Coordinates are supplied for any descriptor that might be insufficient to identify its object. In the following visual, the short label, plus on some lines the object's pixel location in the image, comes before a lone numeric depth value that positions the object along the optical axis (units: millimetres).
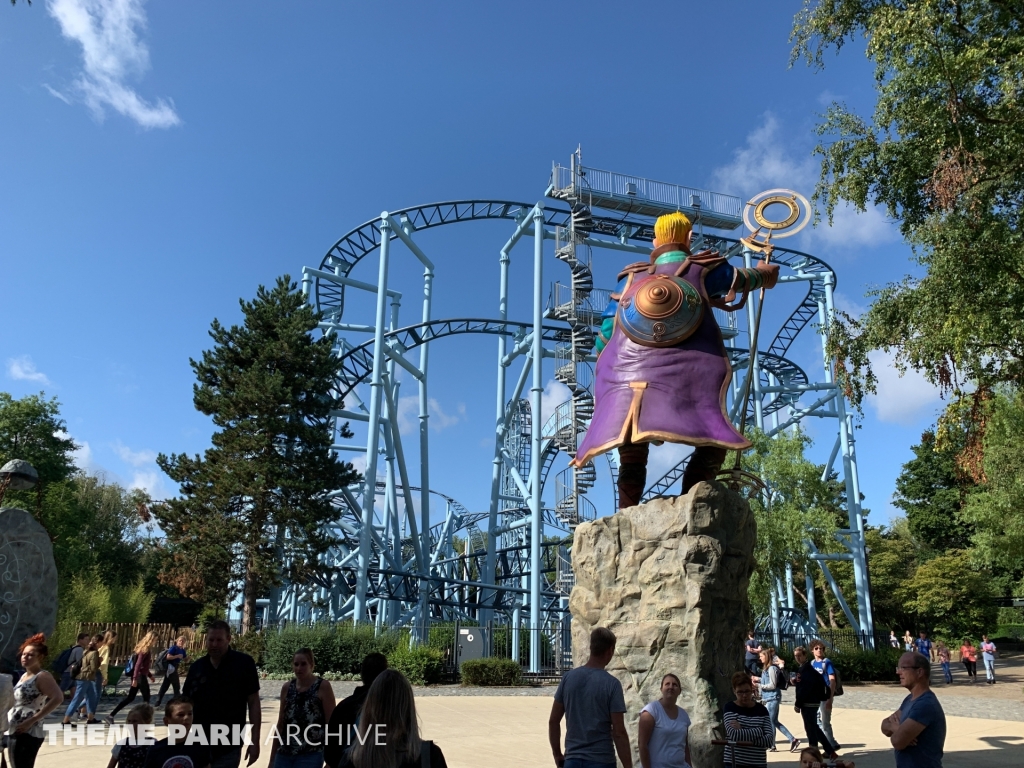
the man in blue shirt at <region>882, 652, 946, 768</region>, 3529
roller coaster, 19906
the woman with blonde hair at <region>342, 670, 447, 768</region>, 2656
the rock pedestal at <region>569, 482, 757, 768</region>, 5945
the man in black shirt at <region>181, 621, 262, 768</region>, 4023
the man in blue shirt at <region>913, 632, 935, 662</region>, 20500
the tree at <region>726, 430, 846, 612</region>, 19953
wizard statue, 6672
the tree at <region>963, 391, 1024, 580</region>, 16016
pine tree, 17688
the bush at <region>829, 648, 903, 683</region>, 19219
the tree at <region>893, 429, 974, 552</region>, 37906
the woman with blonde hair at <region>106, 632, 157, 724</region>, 9883
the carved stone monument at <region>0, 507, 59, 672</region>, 9344
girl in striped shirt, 4410
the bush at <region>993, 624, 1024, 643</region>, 33938
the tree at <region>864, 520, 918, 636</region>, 34281
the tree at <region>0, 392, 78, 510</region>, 28719
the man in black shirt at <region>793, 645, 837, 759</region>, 6816
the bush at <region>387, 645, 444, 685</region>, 15383
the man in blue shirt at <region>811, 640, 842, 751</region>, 7602
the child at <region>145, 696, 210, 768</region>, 3182
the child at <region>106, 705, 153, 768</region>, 3469
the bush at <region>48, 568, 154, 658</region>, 14453
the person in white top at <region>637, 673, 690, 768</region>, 4082
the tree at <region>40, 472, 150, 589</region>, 25391
